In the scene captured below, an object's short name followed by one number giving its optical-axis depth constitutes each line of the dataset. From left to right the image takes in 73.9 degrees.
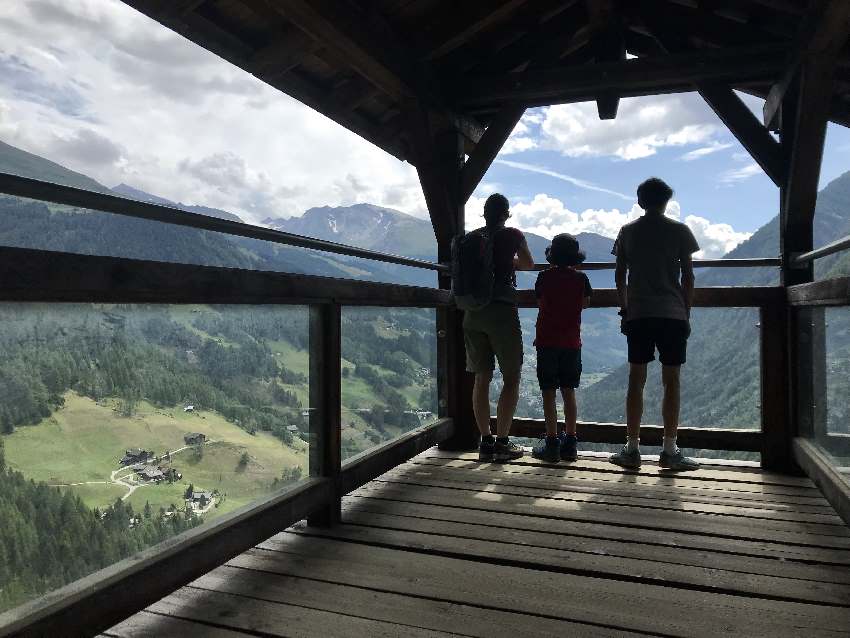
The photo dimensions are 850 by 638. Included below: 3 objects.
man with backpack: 3.12
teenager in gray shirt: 3.05
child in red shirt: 3.33
